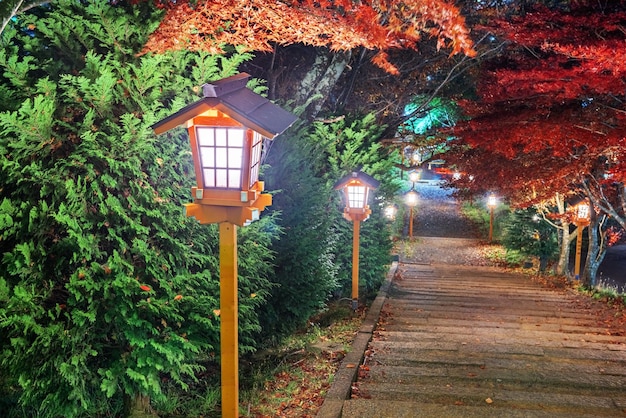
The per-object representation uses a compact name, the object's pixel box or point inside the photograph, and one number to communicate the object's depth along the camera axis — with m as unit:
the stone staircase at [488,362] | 5.39
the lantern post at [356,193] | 9.91
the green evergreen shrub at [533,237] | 22.75
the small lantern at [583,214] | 16.41
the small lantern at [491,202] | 27.80
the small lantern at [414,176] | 36.26
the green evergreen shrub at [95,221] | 4.41
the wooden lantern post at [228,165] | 3.73
